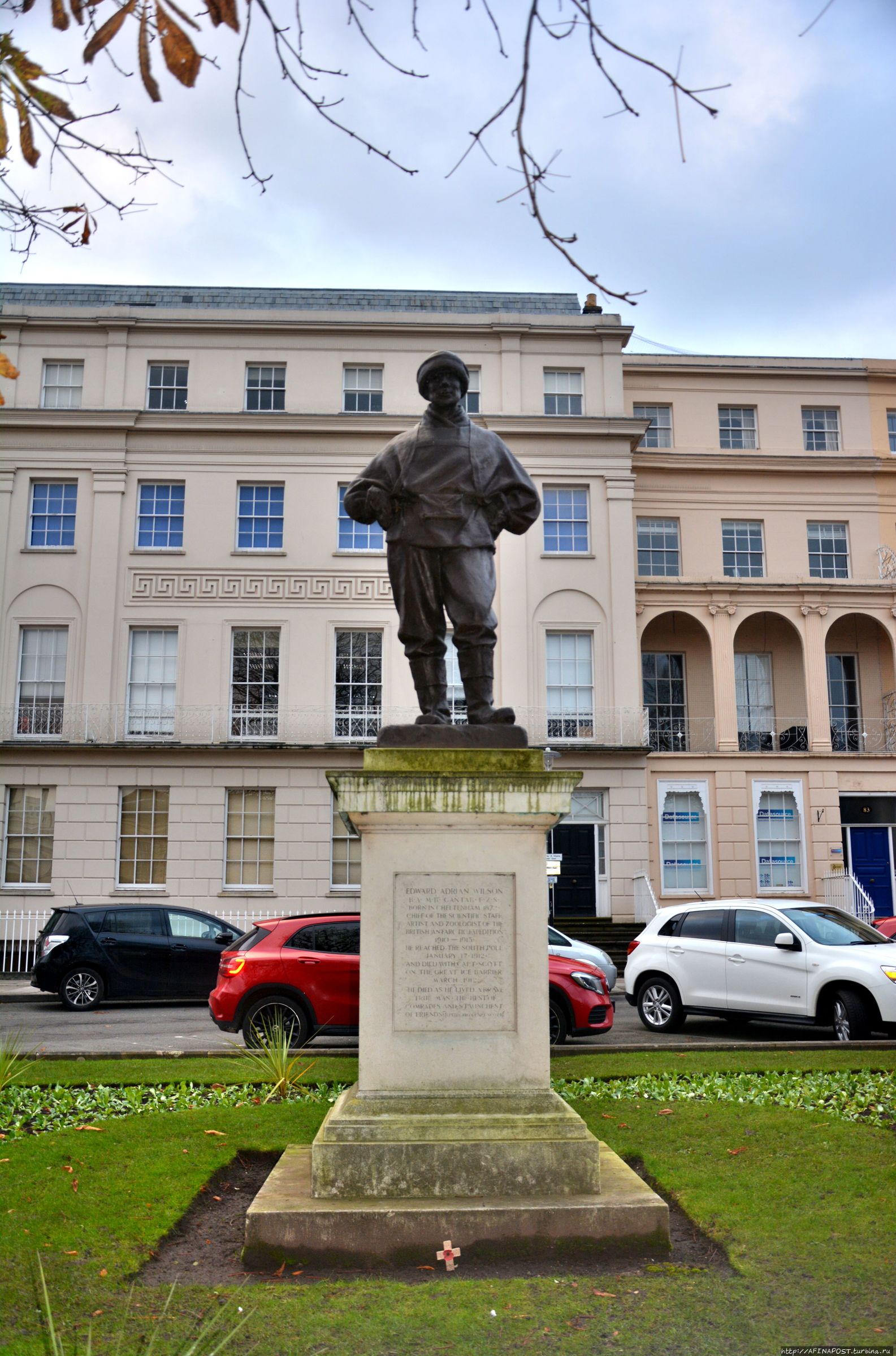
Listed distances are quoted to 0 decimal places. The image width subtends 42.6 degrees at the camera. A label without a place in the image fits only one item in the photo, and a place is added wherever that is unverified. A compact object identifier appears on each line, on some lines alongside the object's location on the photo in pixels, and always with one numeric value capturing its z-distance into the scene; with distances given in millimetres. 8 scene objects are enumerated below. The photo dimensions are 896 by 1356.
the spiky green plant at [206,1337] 3999
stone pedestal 5562
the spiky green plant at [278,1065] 8781
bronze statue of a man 6805
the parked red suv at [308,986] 12023
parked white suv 12375
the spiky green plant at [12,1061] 8133
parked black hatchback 17938
